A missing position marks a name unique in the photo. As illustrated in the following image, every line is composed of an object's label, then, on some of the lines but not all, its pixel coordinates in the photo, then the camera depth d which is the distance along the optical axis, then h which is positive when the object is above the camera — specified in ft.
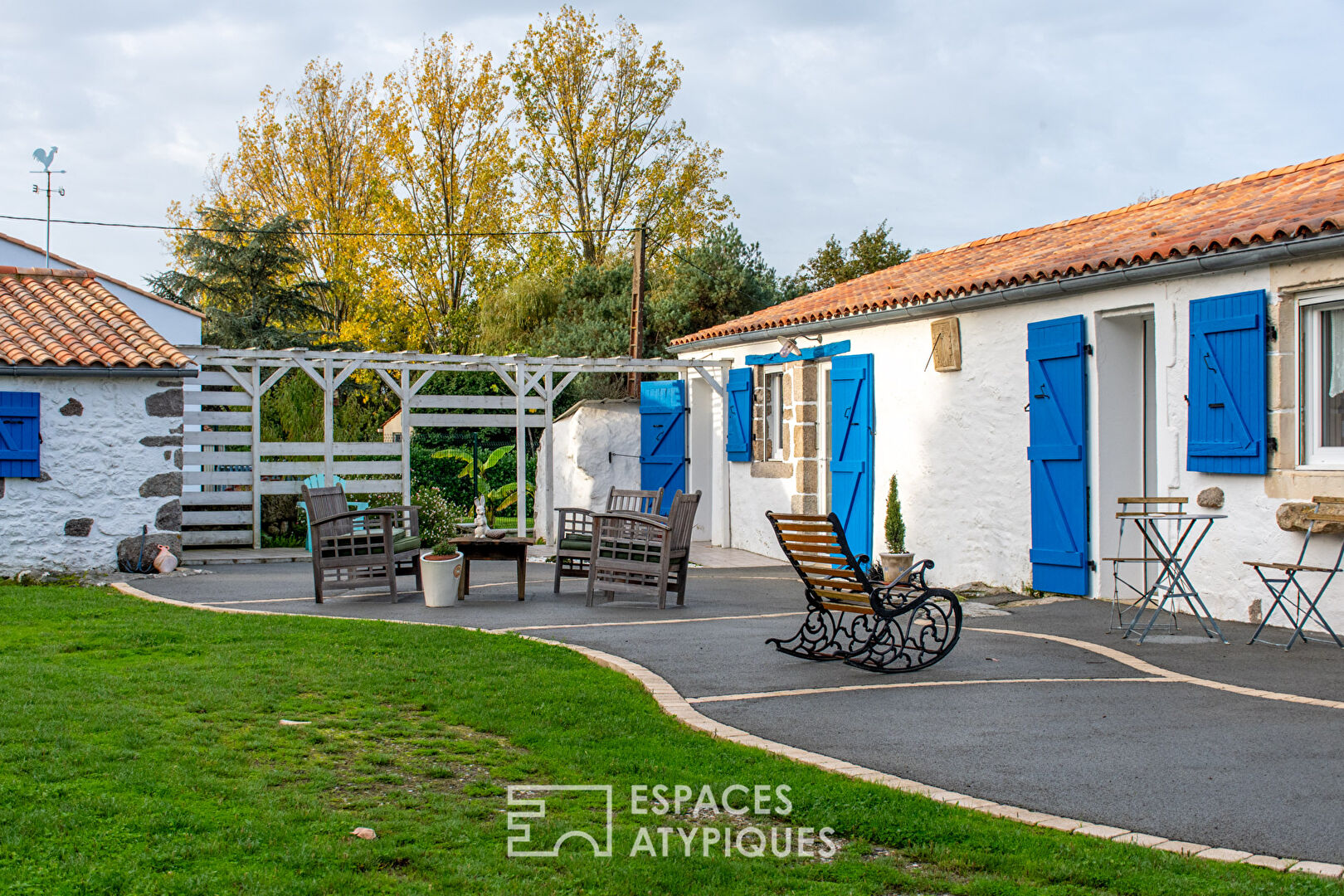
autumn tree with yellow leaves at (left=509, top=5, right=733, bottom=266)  91.09 +27.21
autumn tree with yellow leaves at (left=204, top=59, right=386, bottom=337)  93.76 +26.17
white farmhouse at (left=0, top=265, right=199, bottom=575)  37.09 +1.22
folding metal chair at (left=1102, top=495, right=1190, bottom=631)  27.43 -2.20
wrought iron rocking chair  22.35 -2.35
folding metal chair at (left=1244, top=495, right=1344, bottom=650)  23.40 -2.19
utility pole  62.85 +9.38
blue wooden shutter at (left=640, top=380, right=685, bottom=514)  54.60 +2.22
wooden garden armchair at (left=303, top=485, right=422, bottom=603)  32.86 -1.83
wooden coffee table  32.99 -1.90
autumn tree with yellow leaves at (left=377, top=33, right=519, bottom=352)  90.74 +24.28
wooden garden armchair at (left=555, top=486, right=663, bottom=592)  34.86 -1.81
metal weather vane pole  58.18 +16.33
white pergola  47.70 +2.52
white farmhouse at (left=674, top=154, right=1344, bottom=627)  26.40 +2.70
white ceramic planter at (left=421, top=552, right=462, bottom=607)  31.73 -2.60
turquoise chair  47.73 +0.05
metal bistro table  25.44 -1.79
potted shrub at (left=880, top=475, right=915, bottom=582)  38.06 -2.08
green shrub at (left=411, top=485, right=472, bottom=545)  50.93 -1.52
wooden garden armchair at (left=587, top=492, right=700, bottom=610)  32.50 -1.98
